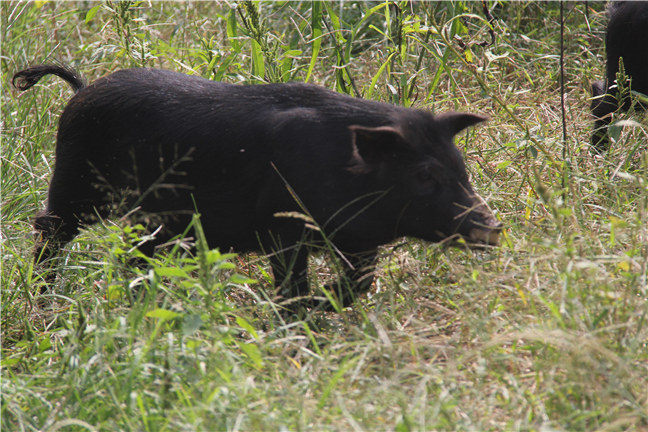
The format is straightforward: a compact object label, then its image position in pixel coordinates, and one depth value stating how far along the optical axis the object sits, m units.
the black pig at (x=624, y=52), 9.58
